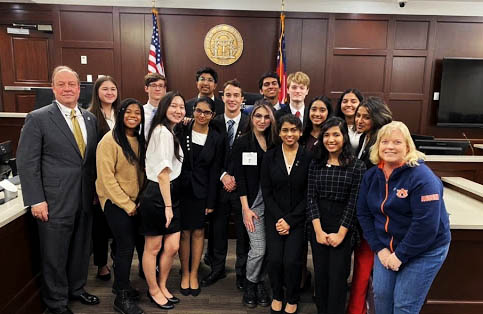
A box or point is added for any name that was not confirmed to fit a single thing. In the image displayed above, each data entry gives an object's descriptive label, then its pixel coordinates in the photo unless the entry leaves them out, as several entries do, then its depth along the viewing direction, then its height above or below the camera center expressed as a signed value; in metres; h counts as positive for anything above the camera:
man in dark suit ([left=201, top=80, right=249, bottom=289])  2.62 -0.75
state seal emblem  6.26 +1.00
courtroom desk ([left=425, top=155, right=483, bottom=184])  3.05 -0.55
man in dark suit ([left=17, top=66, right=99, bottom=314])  2.13 -0.49
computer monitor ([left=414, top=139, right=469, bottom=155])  3.43 -0.43
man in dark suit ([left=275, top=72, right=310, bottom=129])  2.82 +0.07
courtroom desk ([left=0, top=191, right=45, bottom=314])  2.04 -1.01
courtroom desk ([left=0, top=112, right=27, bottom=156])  4.62 -0.39
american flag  5.99 +0.80
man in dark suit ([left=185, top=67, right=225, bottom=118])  3.12 +0.13
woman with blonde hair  1.66 -0.57
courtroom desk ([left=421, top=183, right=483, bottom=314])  2.14 -1.07
